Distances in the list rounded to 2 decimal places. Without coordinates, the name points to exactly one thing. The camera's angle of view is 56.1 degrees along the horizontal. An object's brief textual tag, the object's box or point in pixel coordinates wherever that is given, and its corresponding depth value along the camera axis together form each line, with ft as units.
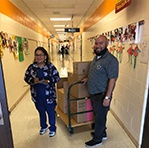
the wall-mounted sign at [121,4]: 6.47
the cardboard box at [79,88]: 7.33
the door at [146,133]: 5.95
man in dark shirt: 5.76
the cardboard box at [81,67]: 7.18
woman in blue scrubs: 6.72
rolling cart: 7.22
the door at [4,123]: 2.86
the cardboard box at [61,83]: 9.65
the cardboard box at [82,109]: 7.58
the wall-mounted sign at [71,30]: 24.47
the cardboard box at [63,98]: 8.19
